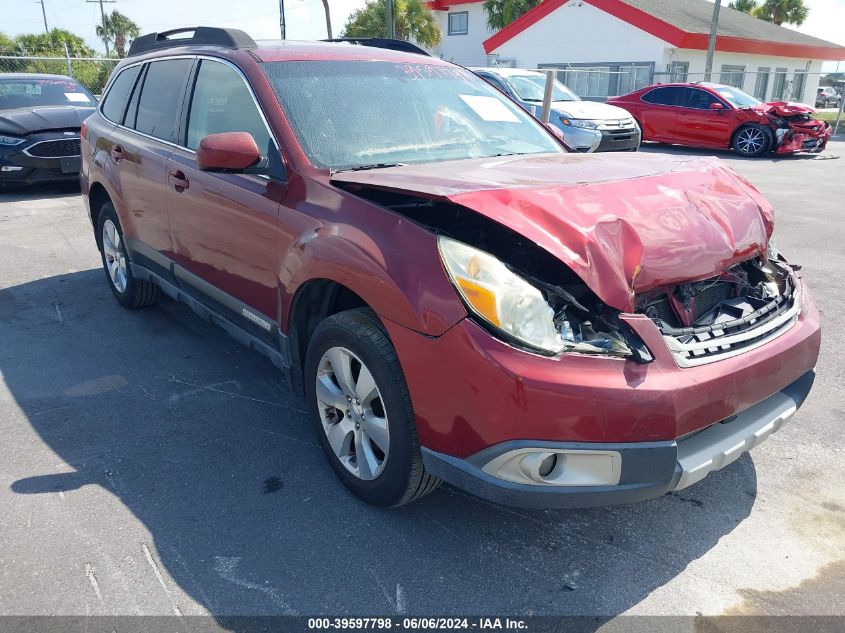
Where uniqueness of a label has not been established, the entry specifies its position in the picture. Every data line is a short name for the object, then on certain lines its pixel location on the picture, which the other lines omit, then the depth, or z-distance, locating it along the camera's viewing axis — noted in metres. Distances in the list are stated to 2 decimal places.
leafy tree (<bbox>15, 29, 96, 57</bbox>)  42.94
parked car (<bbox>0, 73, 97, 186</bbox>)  9.66
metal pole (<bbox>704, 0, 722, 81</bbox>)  23.70
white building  25.88
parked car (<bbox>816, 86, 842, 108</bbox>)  42.50
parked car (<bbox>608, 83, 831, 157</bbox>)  15.04
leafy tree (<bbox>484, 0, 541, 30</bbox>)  37.72
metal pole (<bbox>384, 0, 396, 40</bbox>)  23.05
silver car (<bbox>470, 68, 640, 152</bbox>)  12.45
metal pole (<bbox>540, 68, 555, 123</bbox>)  8.59
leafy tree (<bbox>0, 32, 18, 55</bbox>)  48.34
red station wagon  2.23
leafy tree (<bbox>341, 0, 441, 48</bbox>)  38.09
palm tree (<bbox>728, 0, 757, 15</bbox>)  49.78
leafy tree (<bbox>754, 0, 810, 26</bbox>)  46.81
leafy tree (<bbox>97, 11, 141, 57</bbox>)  62.59
